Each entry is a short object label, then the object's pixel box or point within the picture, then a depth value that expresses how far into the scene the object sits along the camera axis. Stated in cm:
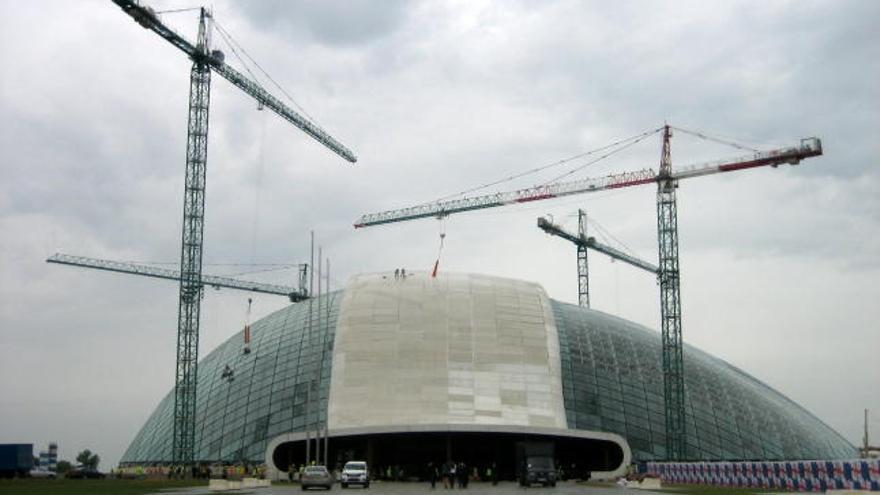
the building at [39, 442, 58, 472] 18478
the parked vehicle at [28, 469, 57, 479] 9646
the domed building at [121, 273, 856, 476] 8331
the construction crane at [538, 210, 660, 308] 17138
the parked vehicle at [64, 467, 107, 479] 9176
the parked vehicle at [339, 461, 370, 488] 6700
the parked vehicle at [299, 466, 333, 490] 6266
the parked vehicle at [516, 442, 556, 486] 7056
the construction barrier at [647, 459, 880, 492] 5241
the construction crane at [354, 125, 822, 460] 9044
